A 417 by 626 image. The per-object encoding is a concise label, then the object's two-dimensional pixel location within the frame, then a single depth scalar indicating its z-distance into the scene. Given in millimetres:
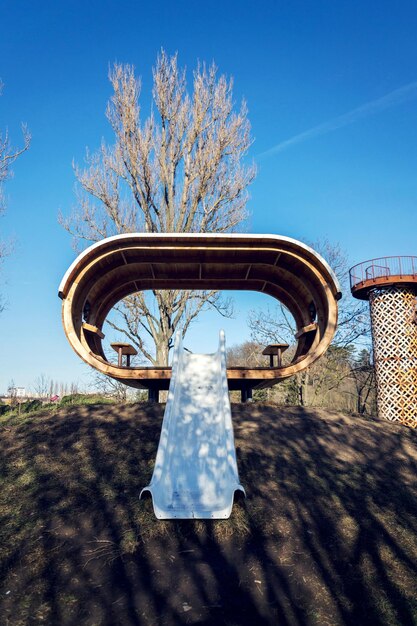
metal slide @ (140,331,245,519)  6348
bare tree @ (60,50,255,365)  18969
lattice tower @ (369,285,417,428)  17766
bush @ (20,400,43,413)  16609
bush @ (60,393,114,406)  17888
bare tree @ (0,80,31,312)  16734
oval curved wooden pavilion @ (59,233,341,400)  11117
